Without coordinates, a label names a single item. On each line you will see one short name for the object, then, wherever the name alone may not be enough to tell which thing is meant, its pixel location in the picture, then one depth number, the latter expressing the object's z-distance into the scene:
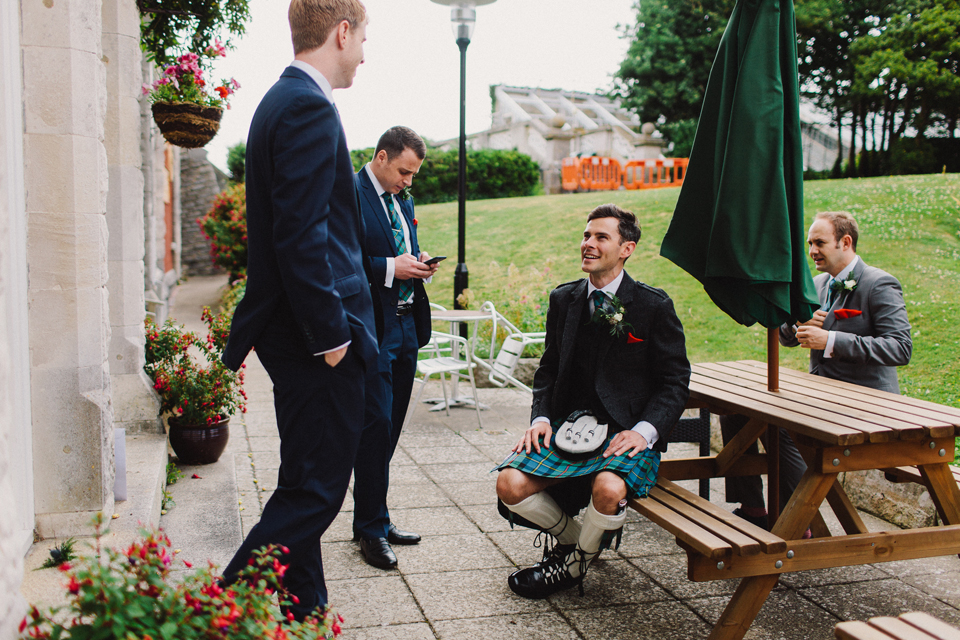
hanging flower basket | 5.38
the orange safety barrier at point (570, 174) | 25.03
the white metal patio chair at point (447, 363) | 6.36
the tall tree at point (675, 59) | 25.44
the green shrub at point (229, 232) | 14.25
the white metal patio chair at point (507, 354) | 7.00
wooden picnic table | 2.75
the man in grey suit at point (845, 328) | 3.74
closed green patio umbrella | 3.12
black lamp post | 8.19
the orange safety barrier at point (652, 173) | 24.42
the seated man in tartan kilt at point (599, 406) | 3.18
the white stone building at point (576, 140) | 27.55
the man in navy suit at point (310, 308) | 2.28
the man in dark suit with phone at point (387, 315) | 3.59
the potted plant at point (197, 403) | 4.77
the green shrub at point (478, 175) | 24.91
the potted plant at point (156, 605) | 1.47
